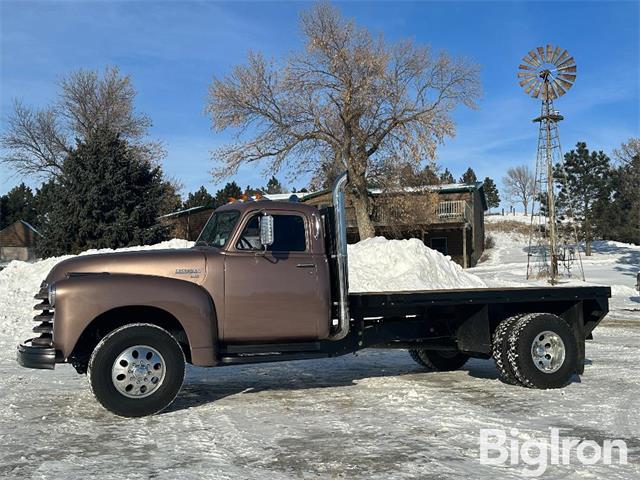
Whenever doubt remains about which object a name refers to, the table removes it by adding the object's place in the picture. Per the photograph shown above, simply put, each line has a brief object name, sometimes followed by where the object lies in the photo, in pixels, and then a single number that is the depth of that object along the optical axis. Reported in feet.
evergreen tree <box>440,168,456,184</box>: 233.02
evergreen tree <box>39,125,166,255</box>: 98.27
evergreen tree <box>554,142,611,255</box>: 192.79
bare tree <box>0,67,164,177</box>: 153.79
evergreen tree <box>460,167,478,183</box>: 297.33
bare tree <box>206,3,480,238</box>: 104.27
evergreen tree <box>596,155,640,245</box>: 168.55
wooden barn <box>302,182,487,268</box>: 124.77
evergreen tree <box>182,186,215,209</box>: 245.24
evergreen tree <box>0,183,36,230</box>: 245.45
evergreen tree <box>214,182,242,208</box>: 259.53
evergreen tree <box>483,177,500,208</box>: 329.52
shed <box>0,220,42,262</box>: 215.92
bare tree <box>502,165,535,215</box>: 314.76
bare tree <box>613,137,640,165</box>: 178.09
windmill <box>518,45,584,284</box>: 104.32
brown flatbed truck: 19.24
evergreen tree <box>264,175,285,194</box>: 279.08
